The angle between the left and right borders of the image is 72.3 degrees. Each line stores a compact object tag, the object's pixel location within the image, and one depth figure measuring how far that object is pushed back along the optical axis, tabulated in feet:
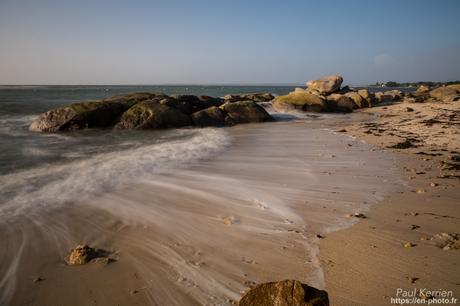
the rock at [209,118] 53.93
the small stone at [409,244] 11.53
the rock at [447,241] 11.38
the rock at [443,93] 96.52
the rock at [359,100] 84.98
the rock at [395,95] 107.67
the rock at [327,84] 103.09
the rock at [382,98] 98.18
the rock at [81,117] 47.91
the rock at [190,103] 57.62
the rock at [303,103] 75.97
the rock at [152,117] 50.03
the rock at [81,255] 10.95
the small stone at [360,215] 14.39
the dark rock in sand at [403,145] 30.40
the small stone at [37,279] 10.01
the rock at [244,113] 56.59
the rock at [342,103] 79.14
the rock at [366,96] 88.00
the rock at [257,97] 101.78
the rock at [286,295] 6.26
